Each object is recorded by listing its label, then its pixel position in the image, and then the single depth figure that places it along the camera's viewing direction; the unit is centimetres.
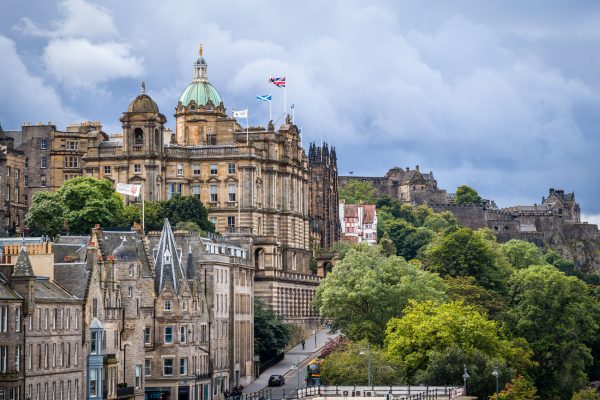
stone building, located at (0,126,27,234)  19338
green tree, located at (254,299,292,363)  16975
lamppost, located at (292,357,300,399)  13232
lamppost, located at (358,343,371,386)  13838
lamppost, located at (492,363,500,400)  13080
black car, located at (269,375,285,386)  15450
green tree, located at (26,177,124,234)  18200
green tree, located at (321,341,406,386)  14350
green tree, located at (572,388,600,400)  16088
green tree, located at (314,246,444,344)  16650
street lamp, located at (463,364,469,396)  13282
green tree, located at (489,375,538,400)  14525
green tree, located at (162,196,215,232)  19275
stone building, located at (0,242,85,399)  11344
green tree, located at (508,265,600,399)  17725
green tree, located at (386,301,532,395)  14400
